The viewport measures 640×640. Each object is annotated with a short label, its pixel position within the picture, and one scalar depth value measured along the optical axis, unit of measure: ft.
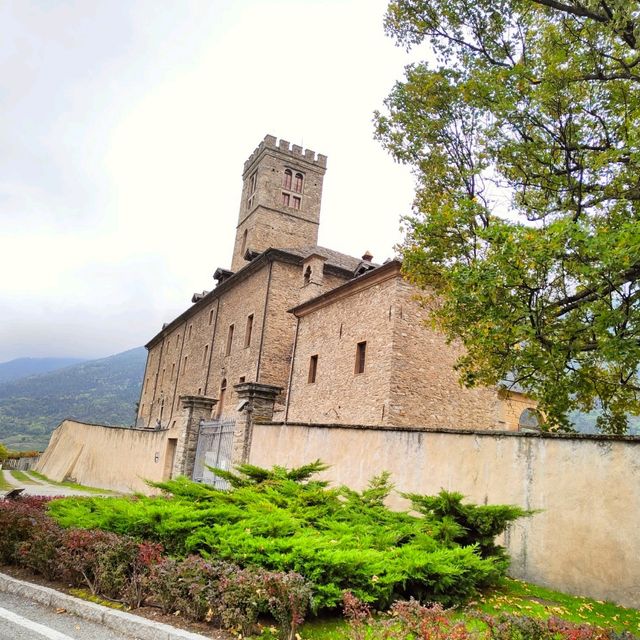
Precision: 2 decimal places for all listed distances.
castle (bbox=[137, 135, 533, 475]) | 58.03
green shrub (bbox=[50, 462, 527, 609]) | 14.93
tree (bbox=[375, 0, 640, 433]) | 25.49
